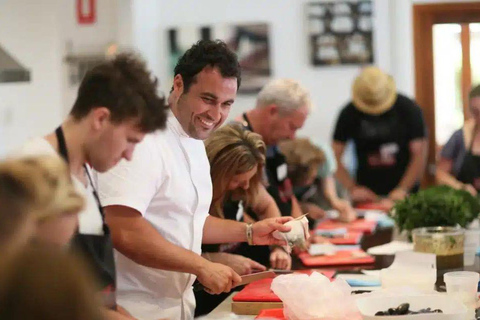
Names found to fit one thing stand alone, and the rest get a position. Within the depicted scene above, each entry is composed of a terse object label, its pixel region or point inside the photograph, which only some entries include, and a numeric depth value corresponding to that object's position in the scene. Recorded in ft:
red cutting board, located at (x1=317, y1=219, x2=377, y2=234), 20.94
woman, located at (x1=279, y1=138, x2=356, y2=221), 22.73
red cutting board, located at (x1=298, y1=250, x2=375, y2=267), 15.93
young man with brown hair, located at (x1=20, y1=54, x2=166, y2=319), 8.61
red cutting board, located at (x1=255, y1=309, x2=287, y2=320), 11.51
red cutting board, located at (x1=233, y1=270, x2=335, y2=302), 12.20
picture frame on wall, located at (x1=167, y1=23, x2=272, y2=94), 32.67
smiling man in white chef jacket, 11.48
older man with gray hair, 18.55
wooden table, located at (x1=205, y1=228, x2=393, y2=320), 12.17
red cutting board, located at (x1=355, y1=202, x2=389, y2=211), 25.46
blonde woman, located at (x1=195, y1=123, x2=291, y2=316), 14.15
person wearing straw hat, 28.21
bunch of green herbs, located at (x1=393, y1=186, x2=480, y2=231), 16.33
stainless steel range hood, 24.94
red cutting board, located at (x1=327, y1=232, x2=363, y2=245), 18.79
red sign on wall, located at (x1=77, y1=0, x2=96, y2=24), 32.15
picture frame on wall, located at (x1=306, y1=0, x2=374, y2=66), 32.27
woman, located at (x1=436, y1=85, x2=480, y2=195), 24.77
